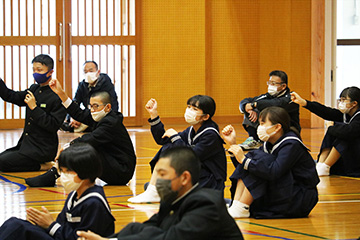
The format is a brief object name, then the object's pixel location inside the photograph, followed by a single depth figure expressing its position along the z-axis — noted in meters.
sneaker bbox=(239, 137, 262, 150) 15.52
